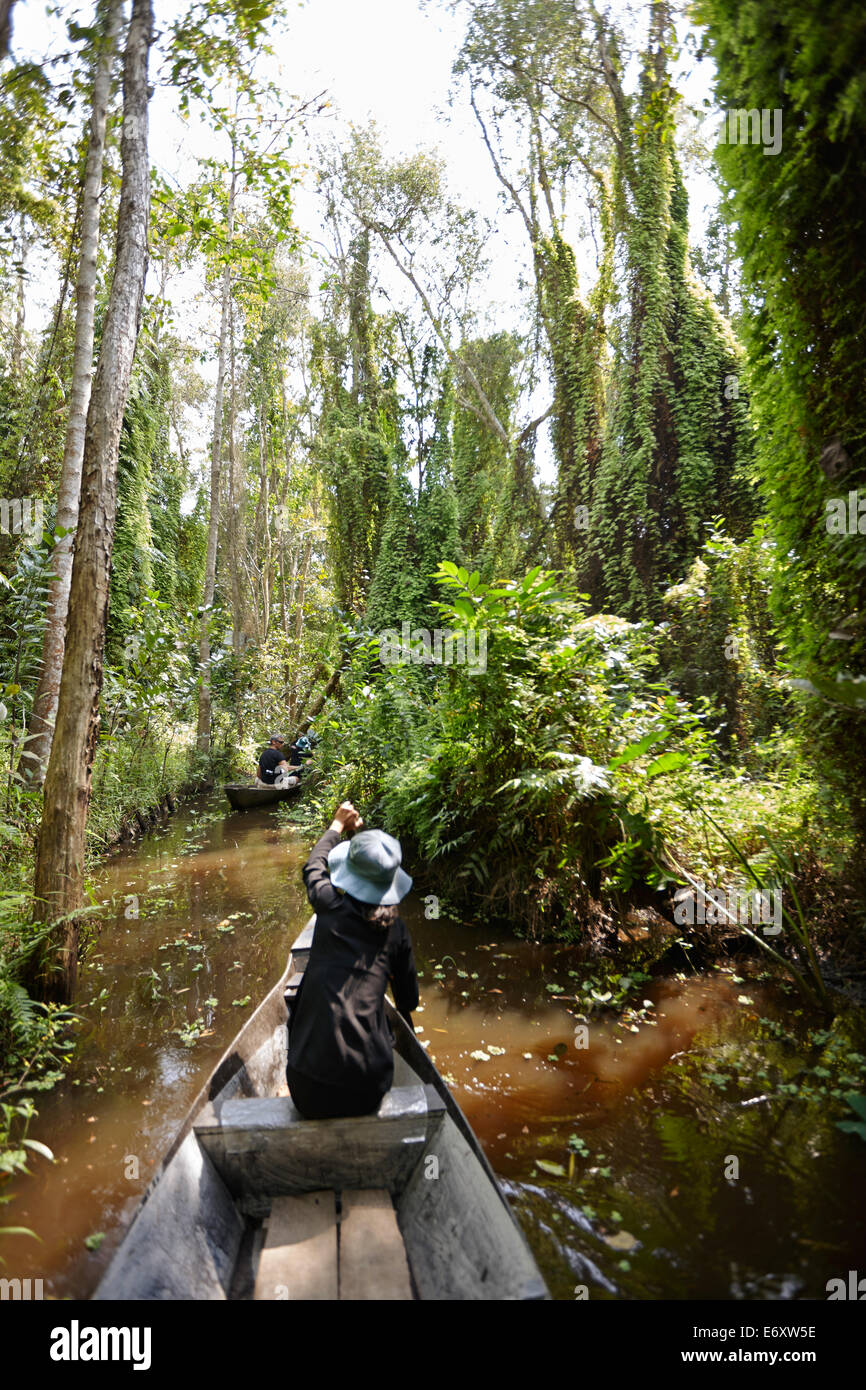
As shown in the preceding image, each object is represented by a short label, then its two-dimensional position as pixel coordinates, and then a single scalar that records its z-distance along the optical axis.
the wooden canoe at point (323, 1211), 2.30
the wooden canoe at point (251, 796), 13.39
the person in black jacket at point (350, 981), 3.01
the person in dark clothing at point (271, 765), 14.70
